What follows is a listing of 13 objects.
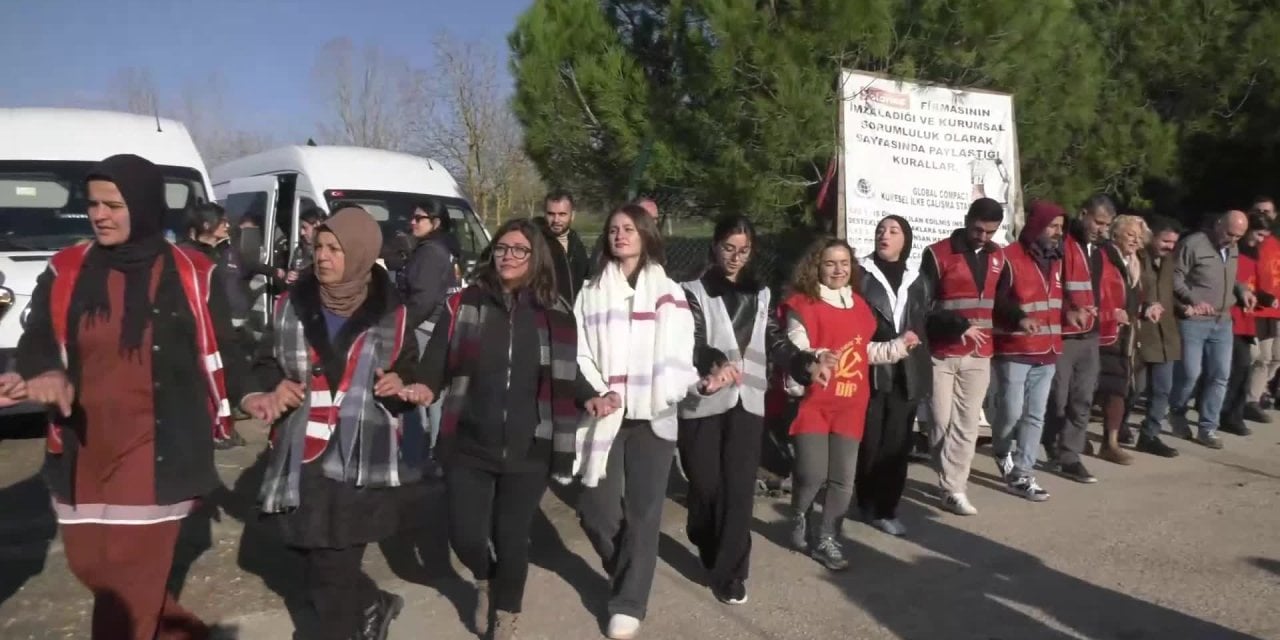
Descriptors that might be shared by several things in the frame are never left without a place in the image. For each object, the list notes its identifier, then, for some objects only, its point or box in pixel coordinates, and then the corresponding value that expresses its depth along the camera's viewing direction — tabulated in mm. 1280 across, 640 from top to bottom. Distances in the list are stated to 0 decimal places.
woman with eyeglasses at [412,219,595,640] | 3773
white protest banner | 7582
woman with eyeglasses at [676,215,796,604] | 4457
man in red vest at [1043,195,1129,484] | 6461
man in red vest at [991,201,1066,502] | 6066
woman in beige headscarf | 3473
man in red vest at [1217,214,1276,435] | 8398
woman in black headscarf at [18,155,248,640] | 3164
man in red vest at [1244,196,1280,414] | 8469
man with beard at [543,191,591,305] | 6312
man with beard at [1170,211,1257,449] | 7840
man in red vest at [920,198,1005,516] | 5727
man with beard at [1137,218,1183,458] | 7734
